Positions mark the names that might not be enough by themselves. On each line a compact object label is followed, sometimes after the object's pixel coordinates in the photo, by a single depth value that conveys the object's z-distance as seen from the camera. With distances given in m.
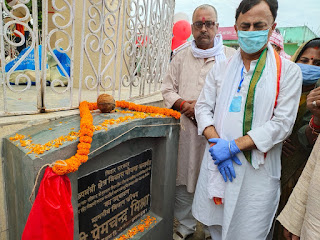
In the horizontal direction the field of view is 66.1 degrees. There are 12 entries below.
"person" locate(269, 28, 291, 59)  2.92
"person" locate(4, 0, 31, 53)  4.45
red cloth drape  1.24
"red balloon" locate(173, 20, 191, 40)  6.68
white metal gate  1.61
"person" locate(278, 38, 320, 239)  1.74
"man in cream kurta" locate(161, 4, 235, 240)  2.38
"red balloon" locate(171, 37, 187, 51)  6.90
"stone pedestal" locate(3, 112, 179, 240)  1.39
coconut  1.87
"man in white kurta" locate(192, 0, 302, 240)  1.65
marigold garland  1.28
